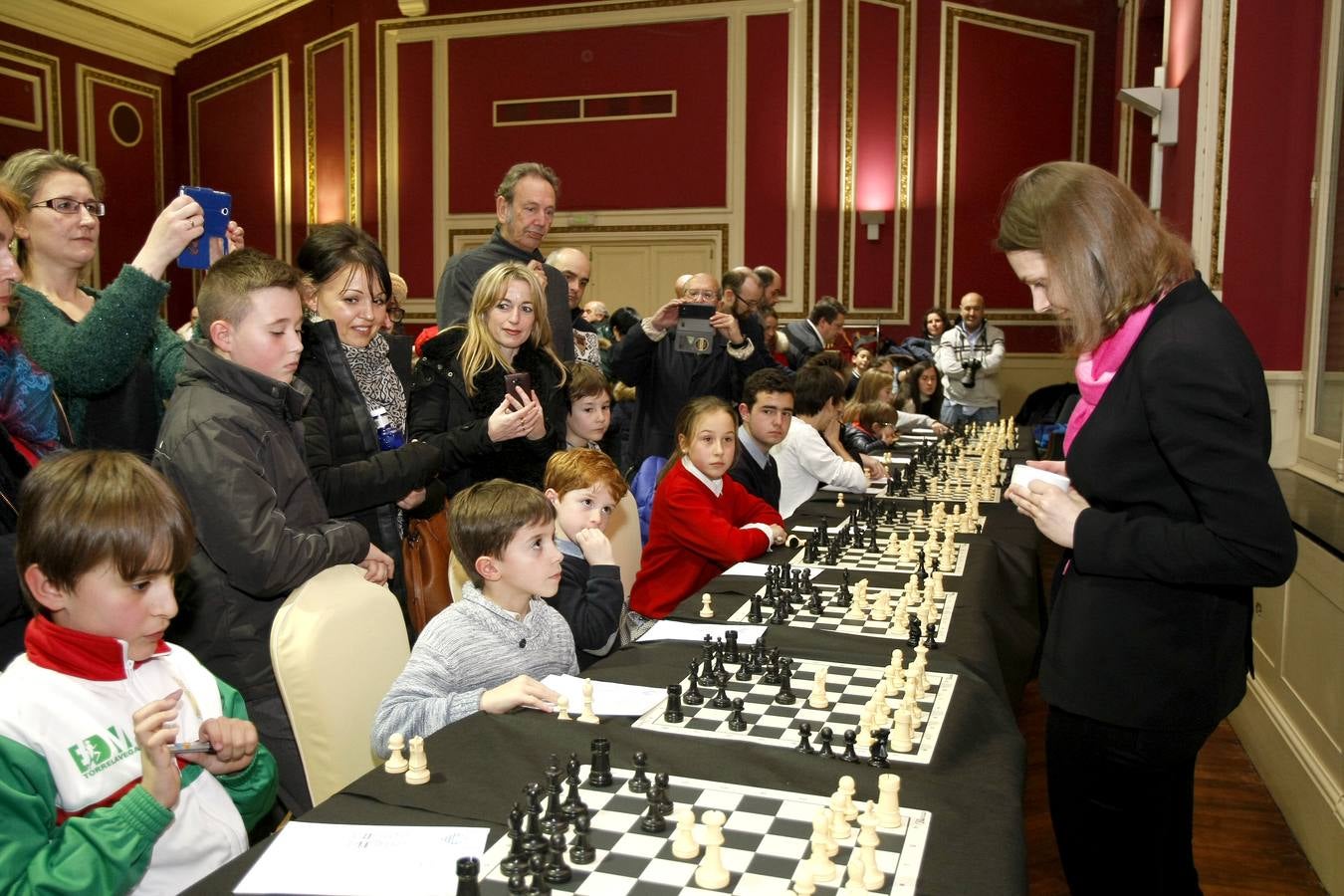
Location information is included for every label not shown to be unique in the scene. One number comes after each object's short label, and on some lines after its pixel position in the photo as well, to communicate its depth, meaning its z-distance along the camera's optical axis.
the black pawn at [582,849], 1.28
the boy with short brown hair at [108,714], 1.31
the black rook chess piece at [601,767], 1.49
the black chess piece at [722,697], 1.83
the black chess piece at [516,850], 1.23
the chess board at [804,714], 1.70
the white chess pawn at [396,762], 1.54
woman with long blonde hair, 3.10
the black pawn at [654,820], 1.36
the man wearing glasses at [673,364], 4.52
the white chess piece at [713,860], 1.22
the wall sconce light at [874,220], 9.79
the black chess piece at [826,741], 1.61
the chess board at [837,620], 2.31
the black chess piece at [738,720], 1.73
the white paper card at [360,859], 1.22
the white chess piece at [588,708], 1.73
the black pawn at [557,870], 1.23
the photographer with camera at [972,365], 7.96
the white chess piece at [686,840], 1.29
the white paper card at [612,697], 1.79
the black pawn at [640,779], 1.47
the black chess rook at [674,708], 1.76
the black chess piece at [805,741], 1.62
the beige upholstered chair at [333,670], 1.80
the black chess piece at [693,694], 1.86
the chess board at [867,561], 2.93
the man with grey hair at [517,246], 3.73
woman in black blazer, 1.52
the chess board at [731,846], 1.23
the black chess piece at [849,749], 1.60
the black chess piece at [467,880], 1.14
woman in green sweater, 2.25
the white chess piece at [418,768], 1.50
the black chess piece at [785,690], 1.86
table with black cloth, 1.33
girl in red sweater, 3.19
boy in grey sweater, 1.87
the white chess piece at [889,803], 1.37
